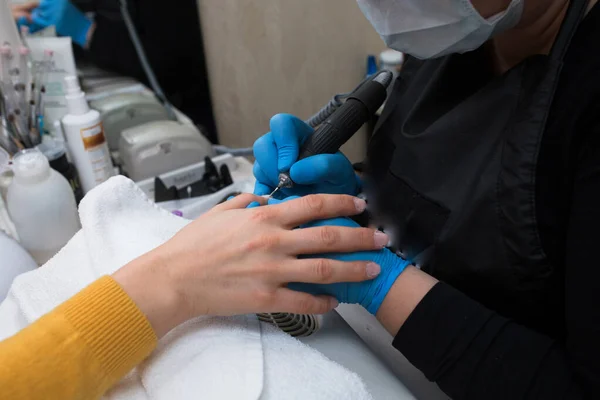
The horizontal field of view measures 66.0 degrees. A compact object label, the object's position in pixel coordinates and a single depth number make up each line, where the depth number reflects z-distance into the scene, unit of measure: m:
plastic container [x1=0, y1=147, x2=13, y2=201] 0.85
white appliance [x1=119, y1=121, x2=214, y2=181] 1.05
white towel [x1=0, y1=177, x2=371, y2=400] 0.46
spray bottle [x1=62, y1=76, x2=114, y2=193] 0.93
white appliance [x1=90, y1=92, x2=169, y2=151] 1.16
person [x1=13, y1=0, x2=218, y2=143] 1.16
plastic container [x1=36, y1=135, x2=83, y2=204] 0.90
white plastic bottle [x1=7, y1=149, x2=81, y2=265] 0.78
